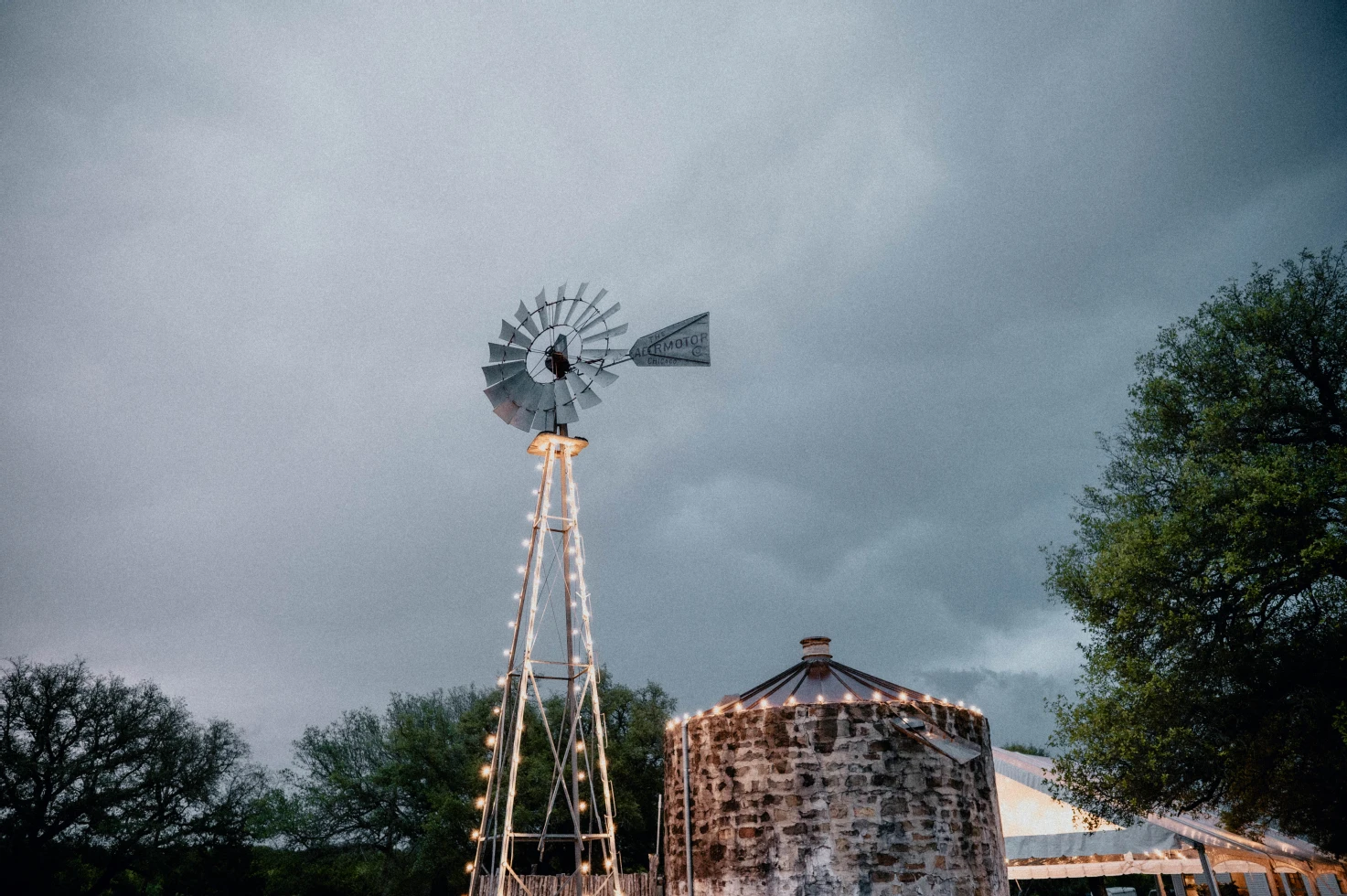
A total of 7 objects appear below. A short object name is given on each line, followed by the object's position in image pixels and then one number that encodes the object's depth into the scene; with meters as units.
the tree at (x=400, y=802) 24.66
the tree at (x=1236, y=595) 10.71
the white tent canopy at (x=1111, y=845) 12.88
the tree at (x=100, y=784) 22.28
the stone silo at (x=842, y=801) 10.11
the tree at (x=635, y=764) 24.83
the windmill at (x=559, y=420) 12.20
